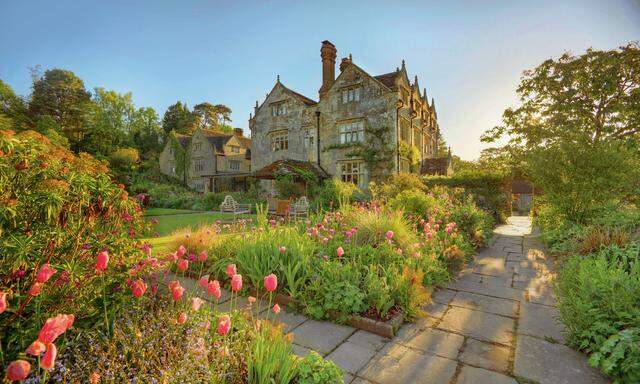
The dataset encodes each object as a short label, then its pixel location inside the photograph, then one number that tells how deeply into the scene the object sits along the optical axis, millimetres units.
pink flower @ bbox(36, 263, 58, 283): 1368
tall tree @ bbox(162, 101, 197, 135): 47562
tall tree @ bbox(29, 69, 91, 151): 27963
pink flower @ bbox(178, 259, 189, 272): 2125
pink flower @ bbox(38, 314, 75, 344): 1093
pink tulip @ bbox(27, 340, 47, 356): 1043
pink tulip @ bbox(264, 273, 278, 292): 1999
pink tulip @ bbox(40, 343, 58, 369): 1027
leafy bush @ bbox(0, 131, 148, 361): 1700
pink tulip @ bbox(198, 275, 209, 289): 1912
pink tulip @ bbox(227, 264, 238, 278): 2005
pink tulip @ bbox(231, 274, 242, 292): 1876
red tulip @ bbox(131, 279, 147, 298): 1707
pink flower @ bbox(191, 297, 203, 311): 1730
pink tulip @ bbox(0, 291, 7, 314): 1130
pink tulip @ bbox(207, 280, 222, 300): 1848
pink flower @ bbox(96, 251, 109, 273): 1647
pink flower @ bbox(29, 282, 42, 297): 1393
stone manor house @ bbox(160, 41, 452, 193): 17750
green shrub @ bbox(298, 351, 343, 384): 1942
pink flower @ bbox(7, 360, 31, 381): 1006
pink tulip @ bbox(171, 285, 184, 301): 1803
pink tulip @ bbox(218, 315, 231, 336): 1682
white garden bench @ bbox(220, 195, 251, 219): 14600
